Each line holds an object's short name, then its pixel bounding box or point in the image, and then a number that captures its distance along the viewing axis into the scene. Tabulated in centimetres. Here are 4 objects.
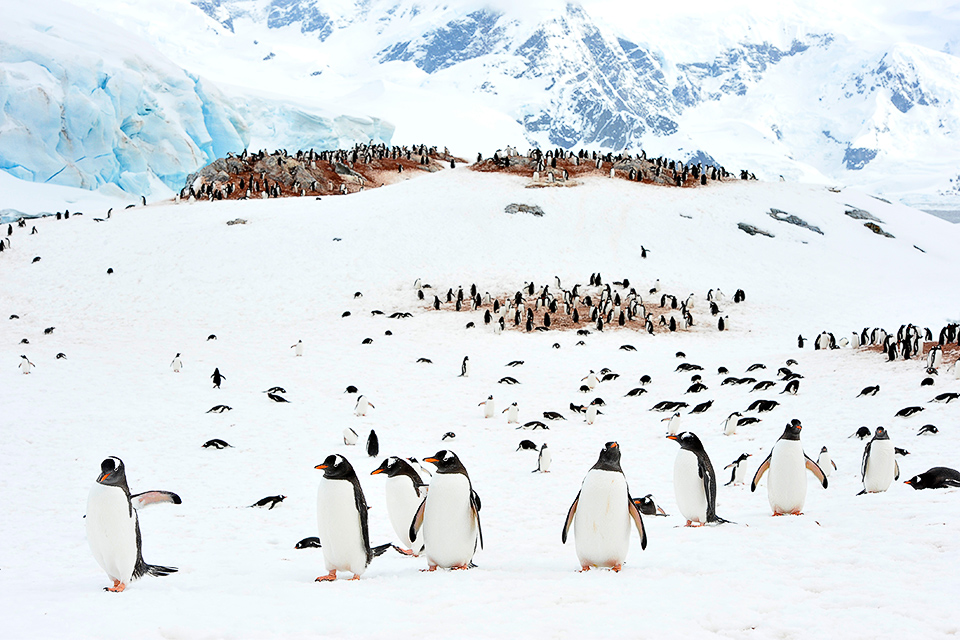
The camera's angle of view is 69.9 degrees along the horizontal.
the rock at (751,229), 3005
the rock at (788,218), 3173
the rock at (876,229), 3297
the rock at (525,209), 2984
